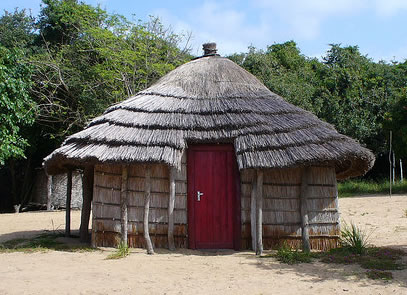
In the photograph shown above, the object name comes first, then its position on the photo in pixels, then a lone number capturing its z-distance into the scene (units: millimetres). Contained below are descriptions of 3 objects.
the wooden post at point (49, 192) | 16562
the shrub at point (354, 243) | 7445
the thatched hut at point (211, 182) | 8008
